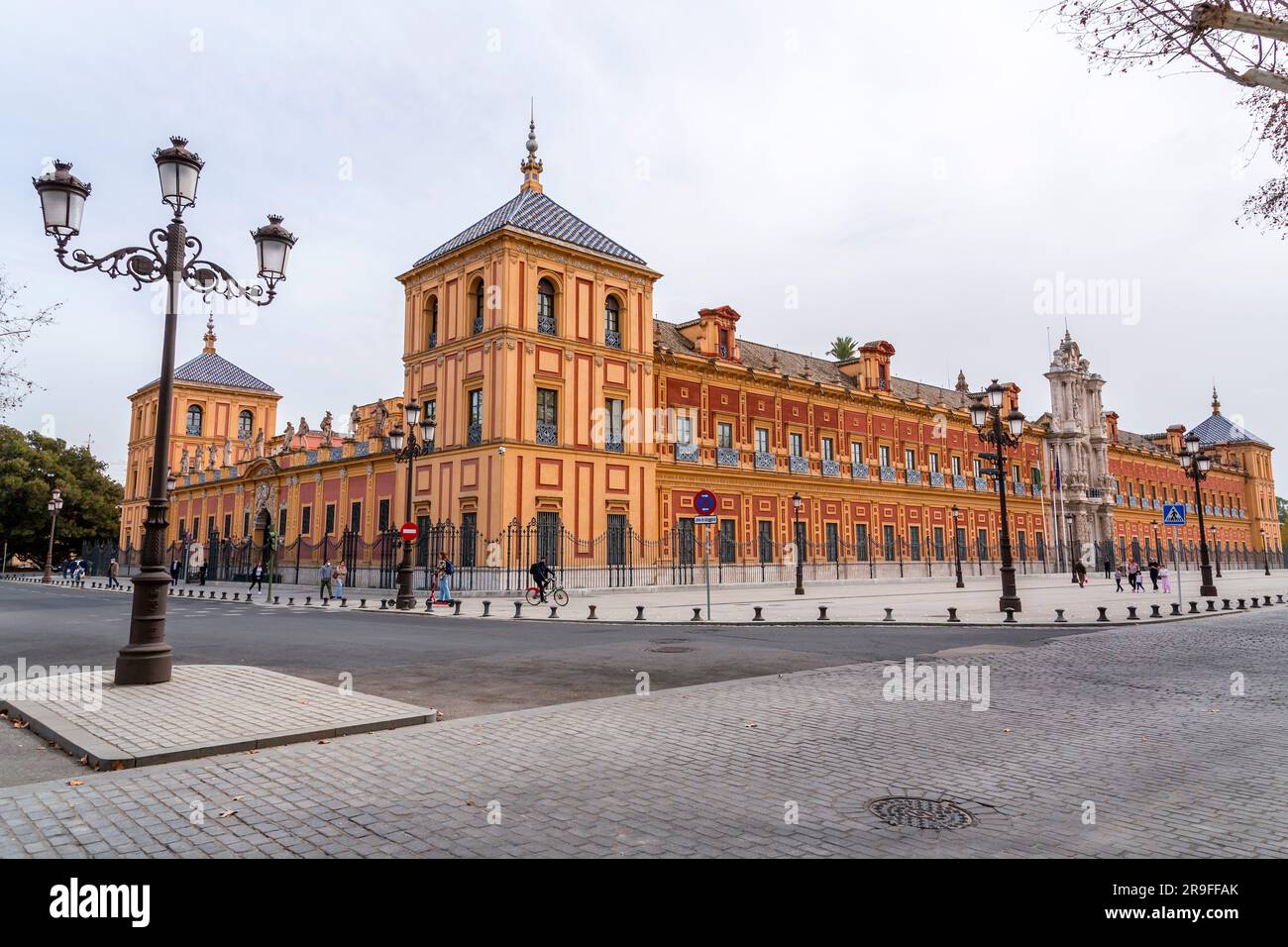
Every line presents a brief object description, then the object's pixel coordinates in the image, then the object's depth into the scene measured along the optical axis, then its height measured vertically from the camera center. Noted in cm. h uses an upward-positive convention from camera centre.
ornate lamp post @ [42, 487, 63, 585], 4154 +379
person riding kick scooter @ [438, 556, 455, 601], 2373 -23
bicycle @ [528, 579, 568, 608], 2274 -68
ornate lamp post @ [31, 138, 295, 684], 834 +345
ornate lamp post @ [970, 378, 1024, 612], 1898 +355
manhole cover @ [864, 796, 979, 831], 414 -132
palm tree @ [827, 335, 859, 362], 5725 +1575
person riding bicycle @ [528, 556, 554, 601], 2311 -5
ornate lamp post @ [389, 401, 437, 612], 2230 +361
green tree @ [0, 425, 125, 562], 5828 +635
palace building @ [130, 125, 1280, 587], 2908 +615
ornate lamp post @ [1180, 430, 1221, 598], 2627 +343
